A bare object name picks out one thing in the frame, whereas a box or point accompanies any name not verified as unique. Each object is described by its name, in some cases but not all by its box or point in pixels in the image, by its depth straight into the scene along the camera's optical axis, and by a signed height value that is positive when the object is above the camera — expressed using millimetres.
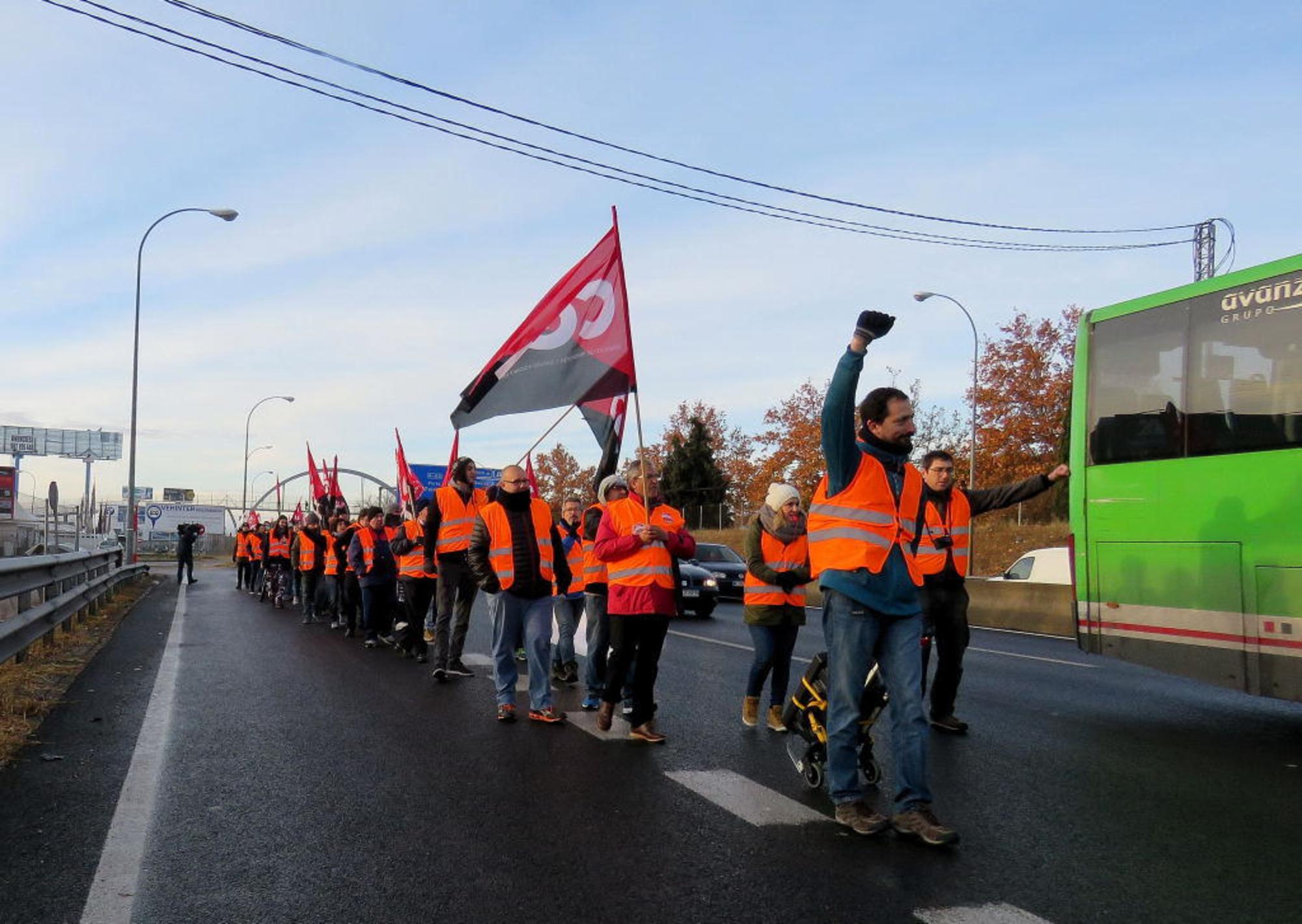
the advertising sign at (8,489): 54438 +3310
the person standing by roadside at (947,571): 7750 -160
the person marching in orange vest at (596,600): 8539 -420
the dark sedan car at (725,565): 25031 -391
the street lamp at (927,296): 34172 +7115
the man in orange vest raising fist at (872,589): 4988 -179
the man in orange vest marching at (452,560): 10812 -113
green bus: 7363 +433
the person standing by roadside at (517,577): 8273 -208
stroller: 5805 -867
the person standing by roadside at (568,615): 10414 -609
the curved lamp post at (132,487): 33844 +1707
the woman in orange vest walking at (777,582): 7625 -226
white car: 18328 -328
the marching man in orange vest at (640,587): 7406 -247
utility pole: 27062 +6746
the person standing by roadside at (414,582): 12273 -362
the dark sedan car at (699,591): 20219 -740
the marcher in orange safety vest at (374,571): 13758 -274
